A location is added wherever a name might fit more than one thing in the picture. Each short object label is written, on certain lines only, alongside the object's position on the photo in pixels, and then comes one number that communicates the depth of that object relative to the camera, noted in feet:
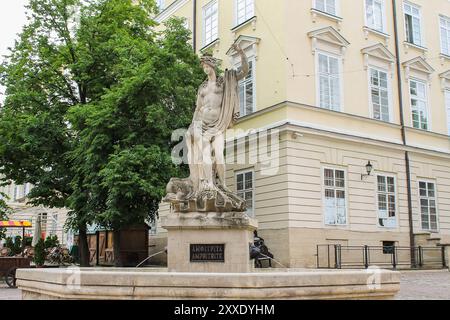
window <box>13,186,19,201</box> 174.07
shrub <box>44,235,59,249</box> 94.71
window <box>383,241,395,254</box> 67.12
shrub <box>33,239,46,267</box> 83.61
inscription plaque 31.53
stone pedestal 31.40
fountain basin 22.08
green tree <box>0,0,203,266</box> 57.41
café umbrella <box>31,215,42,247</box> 112.68
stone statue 32.32
